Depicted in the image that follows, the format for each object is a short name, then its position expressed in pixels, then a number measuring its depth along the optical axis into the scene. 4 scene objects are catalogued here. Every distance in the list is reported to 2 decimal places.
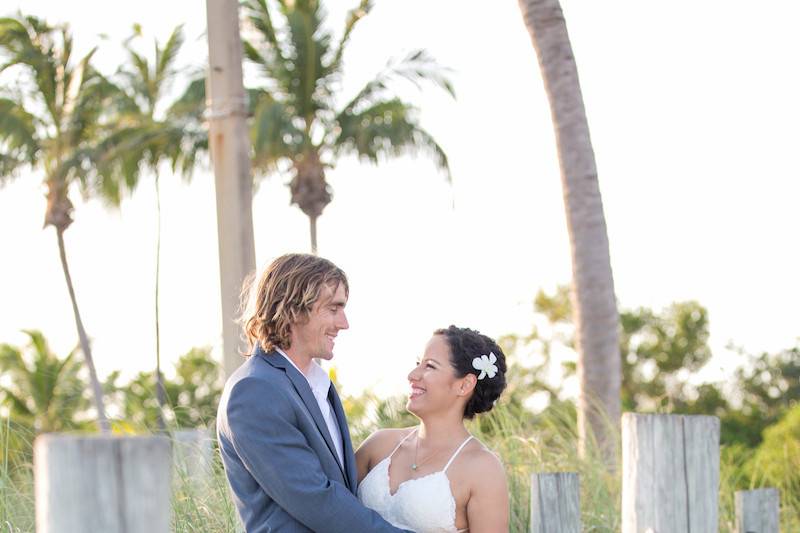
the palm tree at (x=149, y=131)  25.09
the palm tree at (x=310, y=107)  24.23
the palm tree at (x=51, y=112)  27.38
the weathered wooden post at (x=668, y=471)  4.42
